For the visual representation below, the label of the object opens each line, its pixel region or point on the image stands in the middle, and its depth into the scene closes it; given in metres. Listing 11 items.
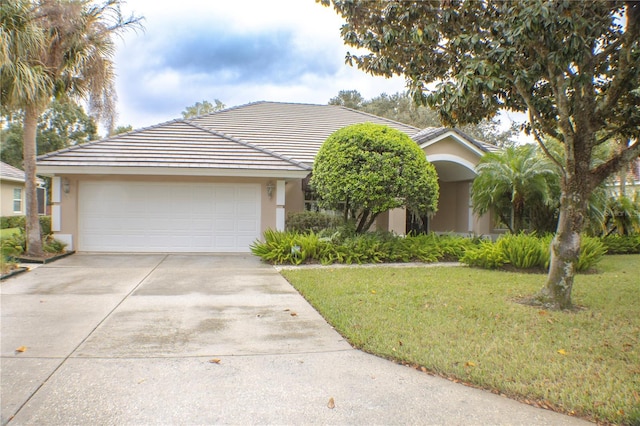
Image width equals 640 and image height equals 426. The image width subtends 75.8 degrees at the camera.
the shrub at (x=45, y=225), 12.61
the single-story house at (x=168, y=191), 11.48
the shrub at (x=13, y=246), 10.25
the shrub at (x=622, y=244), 13.33
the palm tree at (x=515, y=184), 11.22
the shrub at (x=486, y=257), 9.77
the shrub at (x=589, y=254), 9.66
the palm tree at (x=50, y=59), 8.80
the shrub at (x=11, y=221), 21.35
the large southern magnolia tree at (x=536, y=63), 5.25
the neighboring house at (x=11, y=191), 22.52
